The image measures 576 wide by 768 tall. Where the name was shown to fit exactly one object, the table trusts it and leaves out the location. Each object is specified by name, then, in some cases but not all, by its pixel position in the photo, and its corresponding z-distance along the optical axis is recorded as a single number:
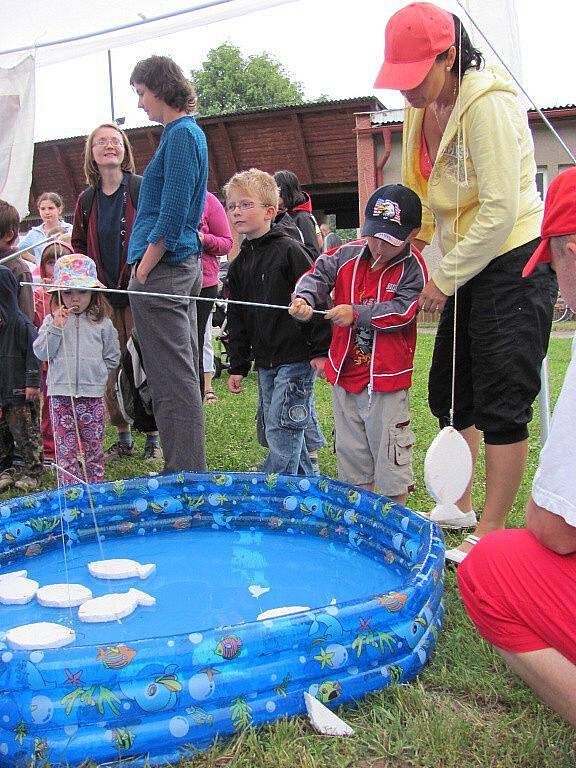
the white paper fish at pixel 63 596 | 2.53
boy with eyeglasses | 3.40
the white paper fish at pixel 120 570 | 2.76
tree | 42.91
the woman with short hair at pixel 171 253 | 3.37
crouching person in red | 1.51
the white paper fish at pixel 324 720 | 1.75
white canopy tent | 4.00
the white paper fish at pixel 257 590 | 2.58
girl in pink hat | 3.81
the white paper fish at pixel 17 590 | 2.57
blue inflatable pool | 1.67
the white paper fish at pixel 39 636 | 2.12
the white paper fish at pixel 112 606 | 2.39
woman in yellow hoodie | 2.54
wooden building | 13.17
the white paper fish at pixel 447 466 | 2.41
